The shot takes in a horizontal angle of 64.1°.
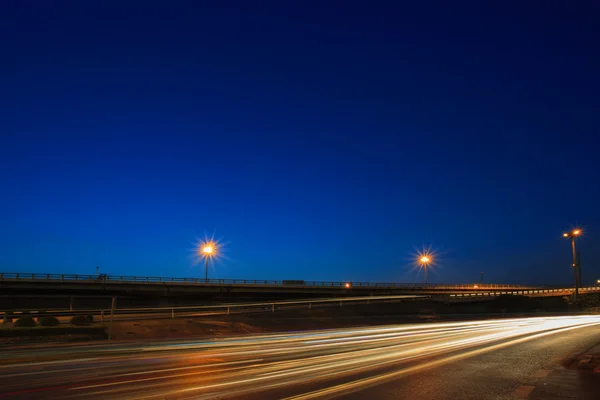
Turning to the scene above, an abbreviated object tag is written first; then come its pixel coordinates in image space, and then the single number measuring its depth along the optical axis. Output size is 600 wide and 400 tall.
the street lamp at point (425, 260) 82.50
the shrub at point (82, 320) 25.58
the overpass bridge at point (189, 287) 60.97
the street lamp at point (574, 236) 41.11
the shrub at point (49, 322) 24.58
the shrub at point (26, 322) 24.14
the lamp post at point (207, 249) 63.55
